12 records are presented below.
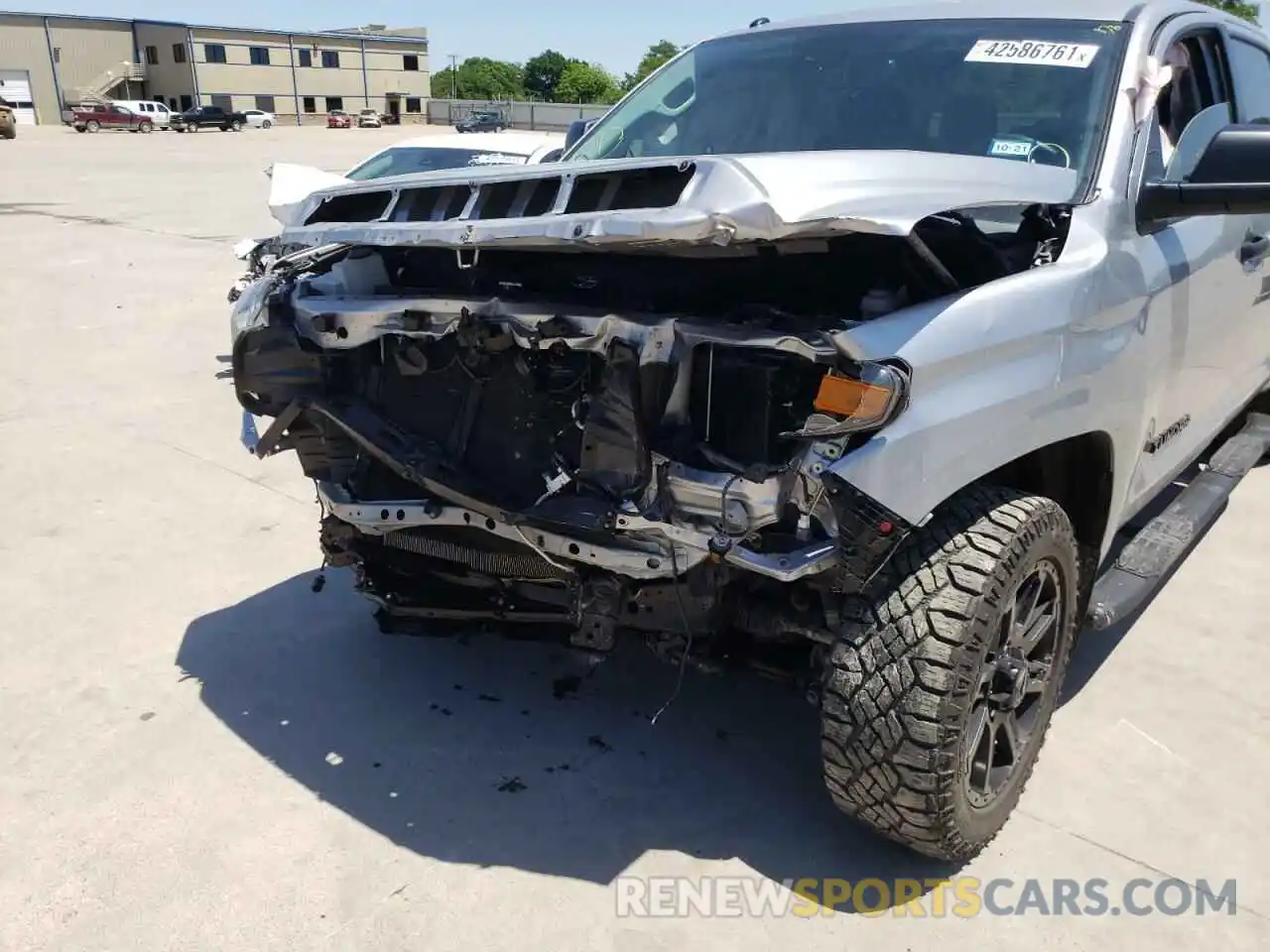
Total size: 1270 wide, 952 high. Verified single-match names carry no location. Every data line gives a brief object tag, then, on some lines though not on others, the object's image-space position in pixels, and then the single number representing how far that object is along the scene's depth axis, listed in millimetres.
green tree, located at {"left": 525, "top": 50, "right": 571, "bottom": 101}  116000
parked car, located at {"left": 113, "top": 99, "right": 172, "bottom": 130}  51044
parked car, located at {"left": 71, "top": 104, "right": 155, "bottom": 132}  49750
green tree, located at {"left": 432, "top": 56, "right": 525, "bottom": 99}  106375
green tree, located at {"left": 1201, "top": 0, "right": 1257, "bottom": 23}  30453
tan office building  63375
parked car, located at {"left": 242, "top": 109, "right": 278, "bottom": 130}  59531
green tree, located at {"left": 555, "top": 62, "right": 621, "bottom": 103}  97438
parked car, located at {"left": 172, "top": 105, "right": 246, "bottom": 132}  51844
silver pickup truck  2227
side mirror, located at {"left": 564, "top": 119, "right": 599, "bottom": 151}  4555
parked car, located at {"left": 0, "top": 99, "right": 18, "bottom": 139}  38269
